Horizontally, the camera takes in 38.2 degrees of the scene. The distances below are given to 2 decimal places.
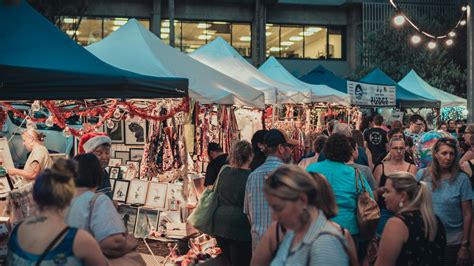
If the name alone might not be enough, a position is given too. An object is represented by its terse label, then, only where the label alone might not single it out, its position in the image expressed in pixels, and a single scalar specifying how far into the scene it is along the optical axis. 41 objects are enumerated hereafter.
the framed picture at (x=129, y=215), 9.45
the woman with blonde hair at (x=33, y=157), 8.82
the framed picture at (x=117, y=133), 12.91
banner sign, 16.48
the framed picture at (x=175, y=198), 9.65
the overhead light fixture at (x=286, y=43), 38.06
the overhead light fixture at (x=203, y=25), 36.43
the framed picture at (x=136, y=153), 12.62
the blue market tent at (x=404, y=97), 21.56
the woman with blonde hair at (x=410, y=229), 3.88
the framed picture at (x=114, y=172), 10.91
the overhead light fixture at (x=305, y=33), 38.41
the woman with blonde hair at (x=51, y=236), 3.51
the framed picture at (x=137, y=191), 9.67
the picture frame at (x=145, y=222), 9.44
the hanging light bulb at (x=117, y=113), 11.02
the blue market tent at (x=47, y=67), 6.56
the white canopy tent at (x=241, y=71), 14.71
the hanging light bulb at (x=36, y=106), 9.56
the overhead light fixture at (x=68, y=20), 33.54
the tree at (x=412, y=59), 33.81
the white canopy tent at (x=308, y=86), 17.17
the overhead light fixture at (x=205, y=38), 36.69
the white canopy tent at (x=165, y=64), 9.79
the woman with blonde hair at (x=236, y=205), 6.61
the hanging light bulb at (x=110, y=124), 11.62
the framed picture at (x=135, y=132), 12.91
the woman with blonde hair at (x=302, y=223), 3.14
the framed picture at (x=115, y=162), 11.73
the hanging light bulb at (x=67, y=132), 10.17
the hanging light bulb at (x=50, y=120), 10.17
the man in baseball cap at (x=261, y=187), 5.70
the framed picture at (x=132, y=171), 11.05
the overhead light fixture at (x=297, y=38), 38.44
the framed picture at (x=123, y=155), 12.71
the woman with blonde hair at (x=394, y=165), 6.79
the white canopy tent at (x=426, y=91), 26.03
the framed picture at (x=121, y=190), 9.74
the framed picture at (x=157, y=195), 9.65
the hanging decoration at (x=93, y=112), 9.84
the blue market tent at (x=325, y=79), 21.03
